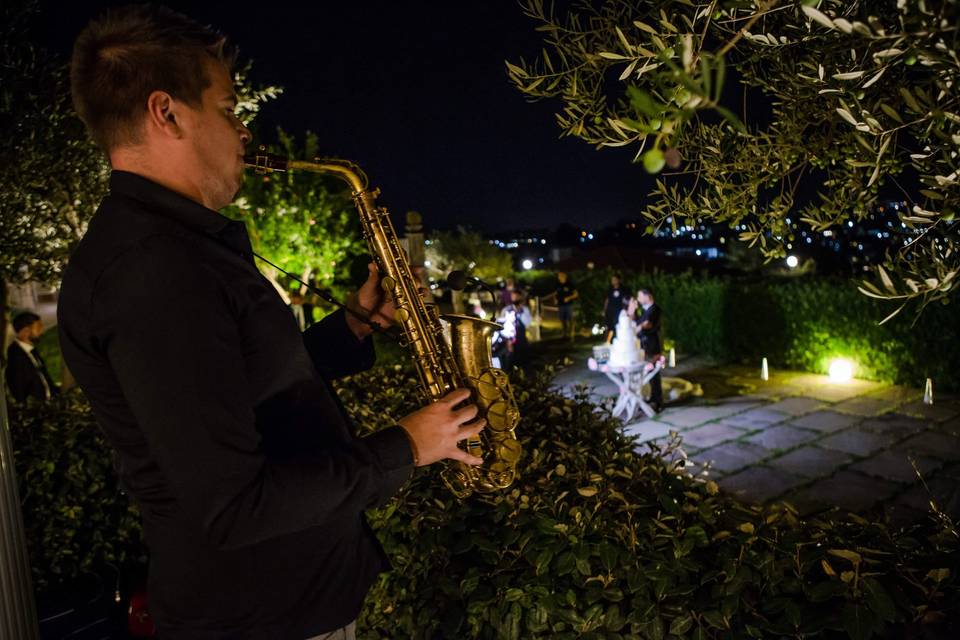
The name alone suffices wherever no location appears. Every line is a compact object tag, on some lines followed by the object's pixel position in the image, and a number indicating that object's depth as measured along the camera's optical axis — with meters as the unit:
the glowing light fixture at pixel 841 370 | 10.66
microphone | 2.64
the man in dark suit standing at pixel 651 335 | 9.45
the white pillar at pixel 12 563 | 2.51
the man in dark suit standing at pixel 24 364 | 7.30
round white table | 8.97
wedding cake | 8.97
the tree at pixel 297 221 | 16.12
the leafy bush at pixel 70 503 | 4.21
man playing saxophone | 1.18
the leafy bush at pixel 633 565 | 1.70
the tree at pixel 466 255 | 35.16
